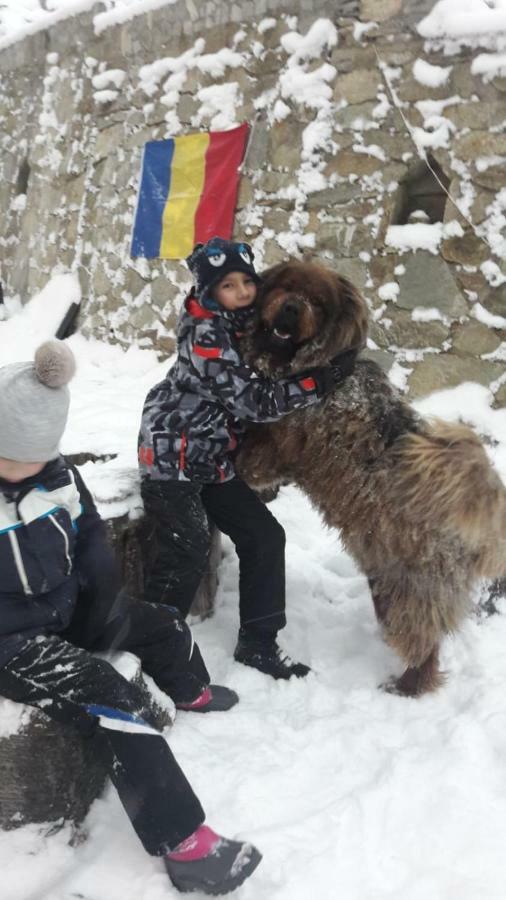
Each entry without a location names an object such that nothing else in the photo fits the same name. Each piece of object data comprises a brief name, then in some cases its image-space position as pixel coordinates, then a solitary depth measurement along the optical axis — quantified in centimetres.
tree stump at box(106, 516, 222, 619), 258
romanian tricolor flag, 552
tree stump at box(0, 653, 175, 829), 169
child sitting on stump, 166
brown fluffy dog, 232
